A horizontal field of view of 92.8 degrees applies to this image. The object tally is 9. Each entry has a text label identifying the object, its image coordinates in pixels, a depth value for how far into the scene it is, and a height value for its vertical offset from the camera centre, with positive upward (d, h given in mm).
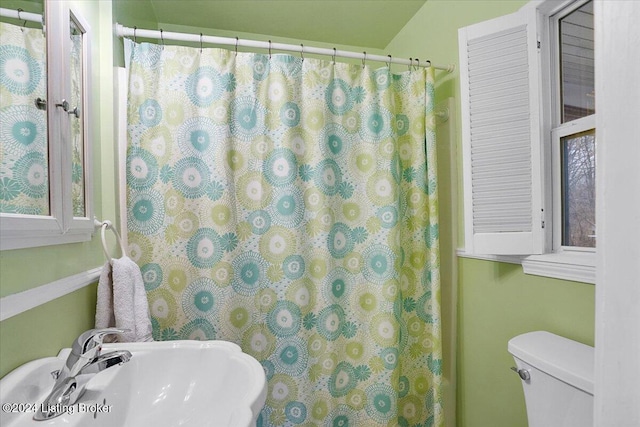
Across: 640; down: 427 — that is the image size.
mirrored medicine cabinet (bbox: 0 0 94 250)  590 +217
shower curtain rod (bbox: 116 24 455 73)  1288 +783
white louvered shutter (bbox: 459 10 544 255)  1187 +305
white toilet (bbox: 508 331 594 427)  833 -497
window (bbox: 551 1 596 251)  1104 +306
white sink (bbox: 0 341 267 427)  566 -401
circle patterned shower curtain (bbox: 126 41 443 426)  1306 -34
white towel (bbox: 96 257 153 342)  955 -272
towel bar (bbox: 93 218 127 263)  940 -33
